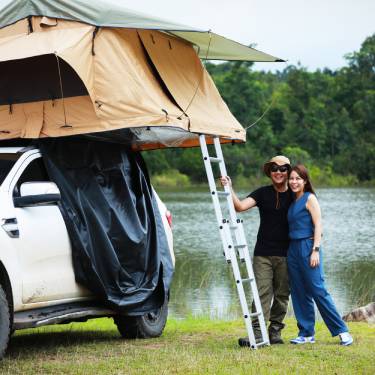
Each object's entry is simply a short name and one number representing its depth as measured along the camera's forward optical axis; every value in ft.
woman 62.28
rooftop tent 58.23
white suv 53.26
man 63.51
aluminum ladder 59.31
